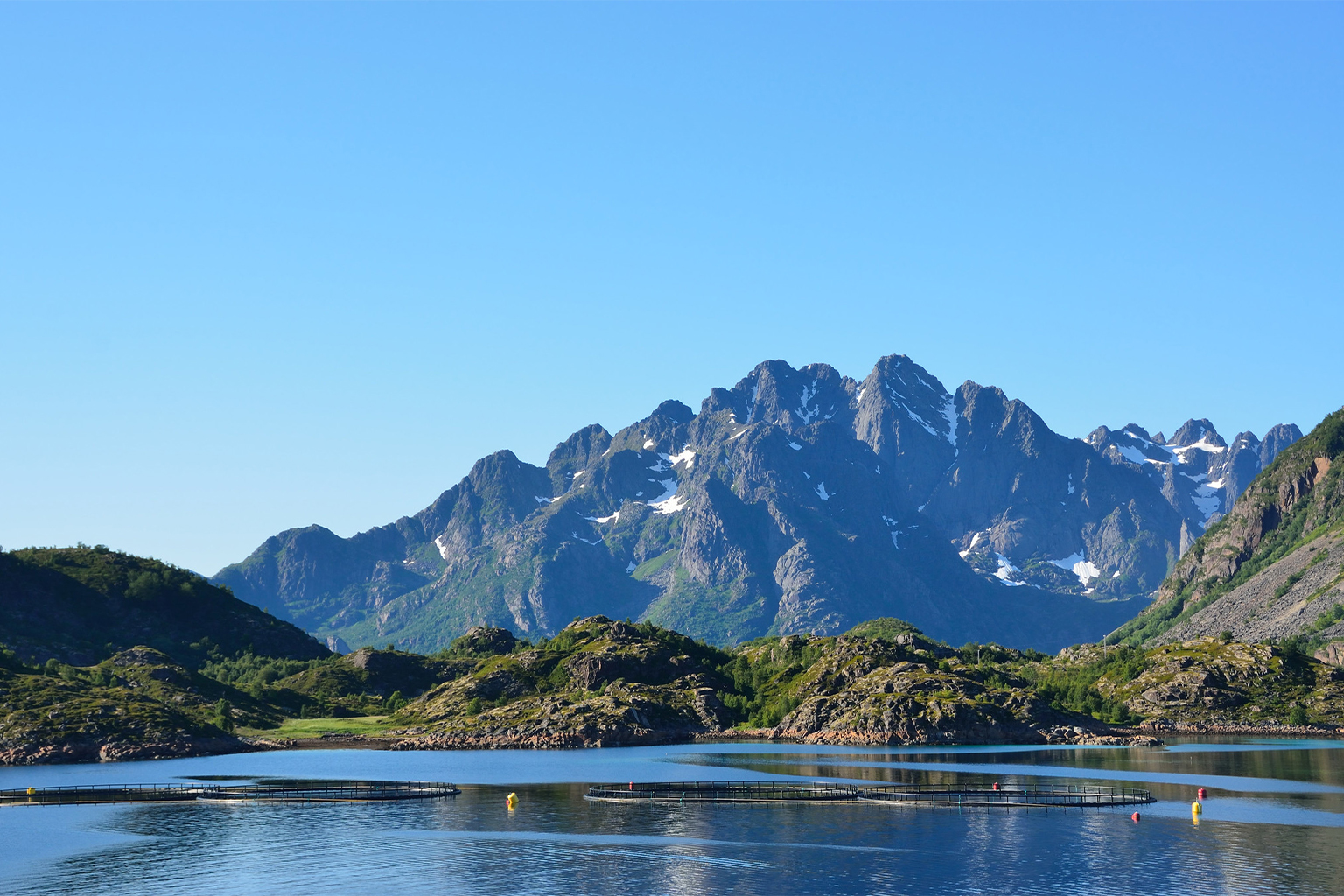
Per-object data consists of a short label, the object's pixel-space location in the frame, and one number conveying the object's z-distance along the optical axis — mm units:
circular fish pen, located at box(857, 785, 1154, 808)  162500
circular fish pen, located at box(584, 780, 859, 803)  169750
